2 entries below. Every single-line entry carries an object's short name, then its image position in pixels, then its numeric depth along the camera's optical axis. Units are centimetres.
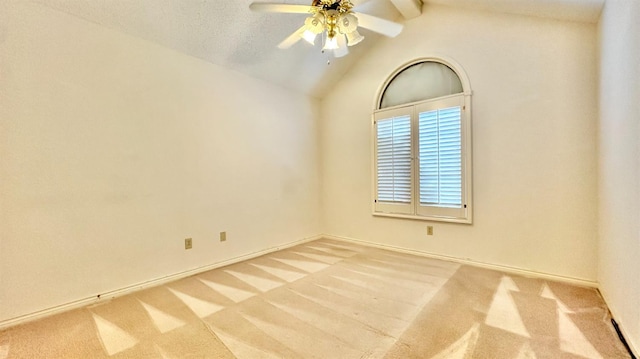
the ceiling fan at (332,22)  189
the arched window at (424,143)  311
